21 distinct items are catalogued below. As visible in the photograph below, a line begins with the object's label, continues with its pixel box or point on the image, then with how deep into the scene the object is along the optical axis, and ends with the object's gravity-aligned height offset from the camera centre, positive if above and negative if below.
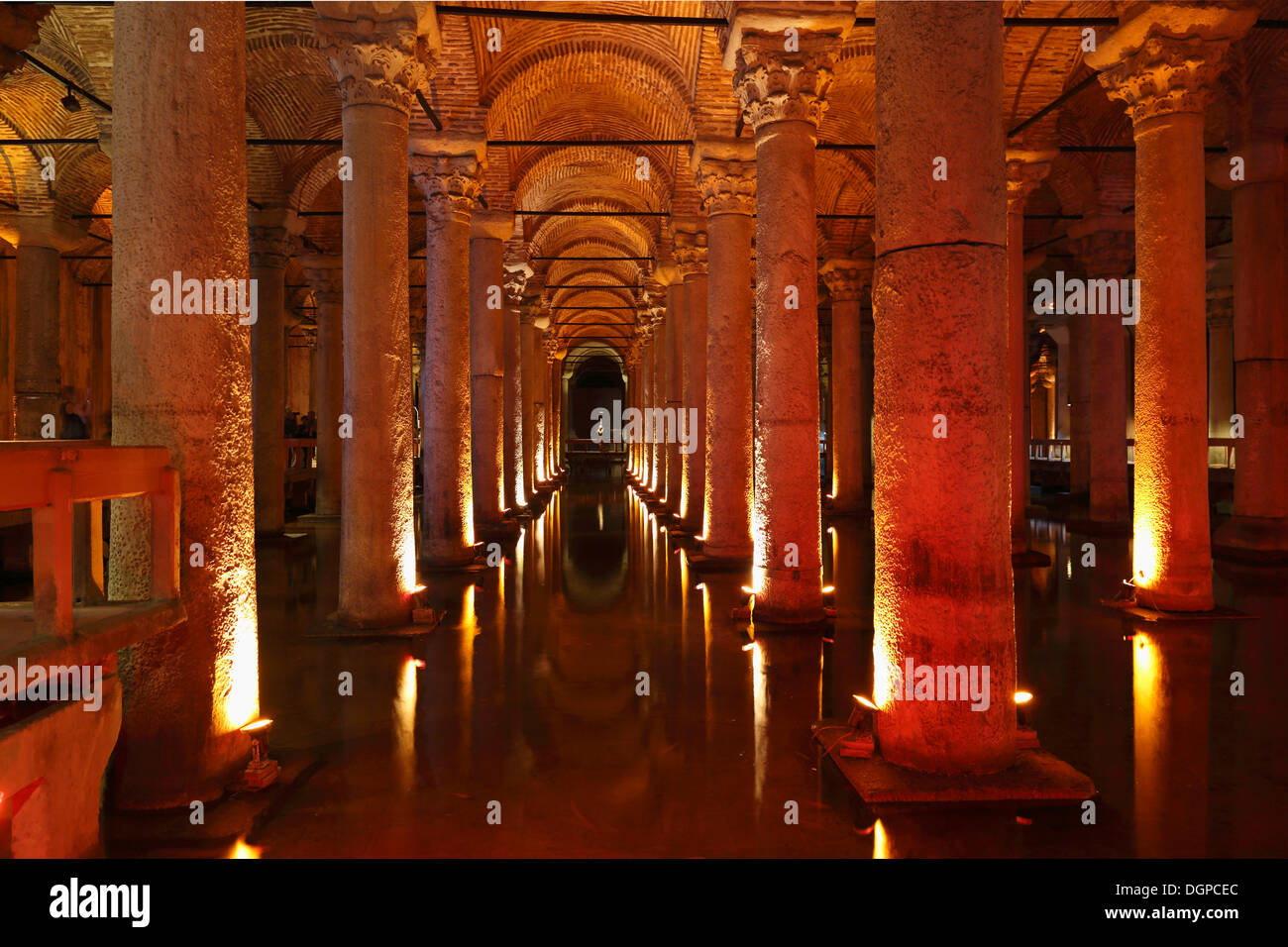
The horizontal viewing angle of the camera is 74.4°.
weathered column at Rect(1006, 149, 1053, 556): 11.70 +2.60
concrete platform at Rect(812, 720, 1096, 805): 3.96 -1.49
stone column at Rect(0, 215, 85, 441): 13.96 +2.67
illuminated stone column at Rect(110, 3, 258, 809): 3.99 +0.50
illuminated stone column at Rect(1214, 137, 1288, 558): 11.65 +1.75
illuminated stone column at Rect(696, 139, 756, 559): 10.28 +1.63
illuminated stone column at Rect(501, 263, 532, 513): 18.77 +1.66
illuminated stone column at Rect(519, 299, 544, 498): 23.53 +2.48
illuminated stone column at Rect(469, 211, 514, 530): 14.10 +2.25
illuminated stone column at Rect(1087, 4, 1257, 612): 8.09 +1.90
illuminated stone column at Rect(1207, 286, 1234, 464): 20.69 +2.70
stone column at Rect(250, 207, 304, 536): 14.11 +1.89
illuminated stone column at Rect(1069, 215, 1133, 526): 14.77 +1.21
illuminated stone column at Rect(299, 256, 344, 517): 17.25 +2.13
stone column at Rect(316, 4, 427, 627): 7.45 +1.52
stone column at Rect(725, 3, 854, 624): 7.71 +1.54
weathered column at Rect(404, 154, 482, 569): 10.75 +1.39
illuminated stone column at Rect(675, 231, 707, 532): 13.62 +1.59
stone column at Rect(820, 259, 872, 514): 18.55 +1.90
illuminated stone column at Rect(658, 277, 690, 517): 17.31 +2.04
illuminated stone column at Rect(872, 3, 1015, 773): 4.06 +0.46
